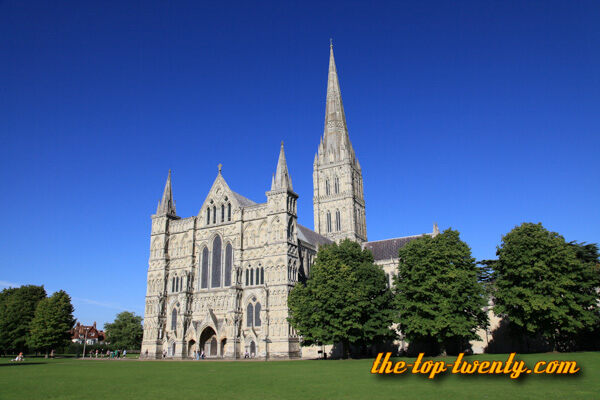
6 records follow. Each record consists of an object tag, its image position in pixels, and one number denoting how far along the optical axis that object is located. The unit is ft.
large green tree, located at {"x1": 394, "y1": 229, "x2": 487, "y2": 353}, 128.16
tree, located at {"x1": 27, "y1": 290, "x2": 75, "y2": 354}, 210.59
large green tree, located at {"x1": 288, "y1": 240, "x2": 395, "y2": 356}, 141.59
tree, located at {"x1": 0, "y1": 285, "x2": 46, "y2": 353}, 221.46
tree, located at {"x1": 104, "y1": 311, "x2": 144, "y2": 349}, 295.28
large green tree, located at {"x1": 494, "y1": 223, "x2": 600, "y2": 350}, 126.62
